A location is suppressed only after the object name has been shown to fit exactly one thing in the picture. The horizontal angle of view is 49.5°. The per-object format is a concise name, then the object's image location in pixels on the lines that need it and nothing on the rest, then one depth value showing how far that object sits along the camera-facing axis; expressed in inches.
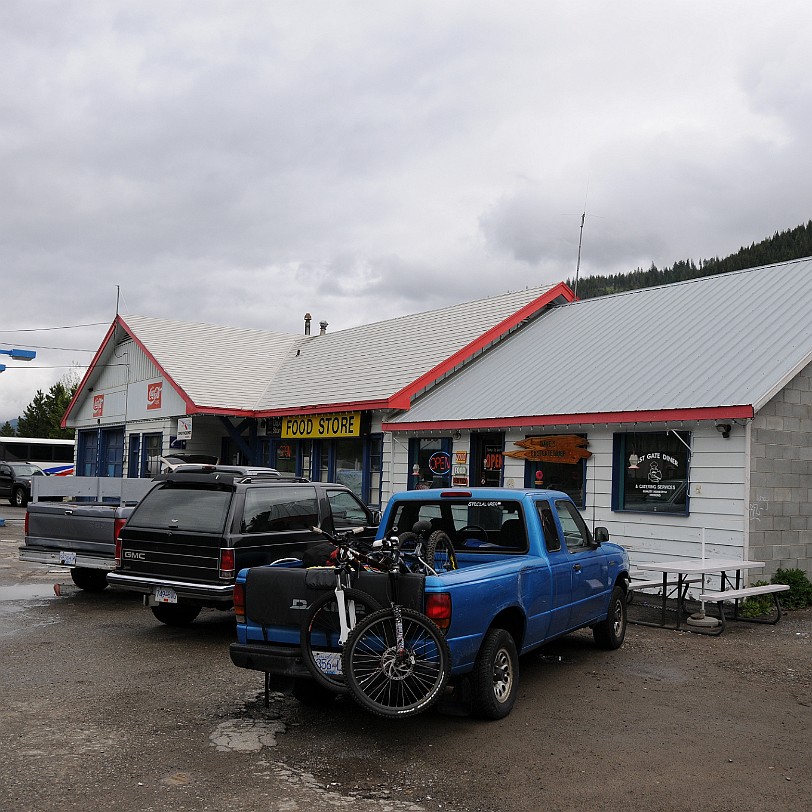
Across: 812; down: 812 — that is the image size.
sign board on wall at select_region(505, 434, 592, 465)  572.7
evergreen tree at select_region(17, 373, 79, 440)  2694.4
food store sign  784.3
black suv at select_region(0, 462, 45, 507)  1449.3
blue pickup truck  242.8
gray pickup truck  458.3
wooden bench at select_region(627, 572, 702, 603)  426.3
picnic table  410.1
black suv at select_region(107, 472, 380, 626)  365.1
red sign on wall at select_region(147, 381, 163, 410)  1032.8
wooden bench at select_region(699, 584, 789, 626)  402.0
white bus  1779.0
